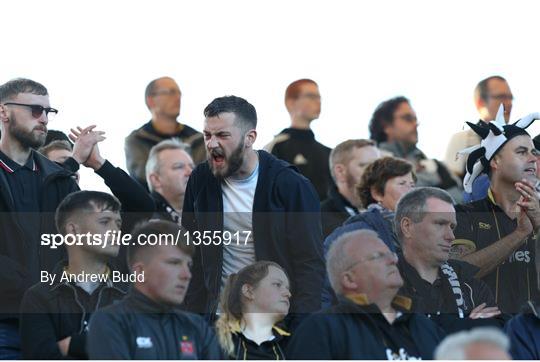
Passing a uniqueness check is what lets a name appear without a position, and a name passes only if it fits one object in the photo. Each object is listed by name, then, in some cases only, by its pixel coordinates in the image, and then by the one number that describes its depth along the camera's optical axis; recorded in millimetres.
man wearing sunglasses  15070
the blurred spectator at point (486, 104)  19828
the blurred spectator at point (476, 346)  10711
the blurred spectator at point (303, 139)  19500
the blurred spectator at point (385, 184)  17325
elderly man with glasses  13828
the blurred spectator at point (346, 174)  18458
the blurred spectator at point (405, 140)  19687
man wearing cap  16906
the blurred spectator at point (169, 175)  18437
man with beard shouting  15477
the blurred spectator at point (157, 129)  19281
